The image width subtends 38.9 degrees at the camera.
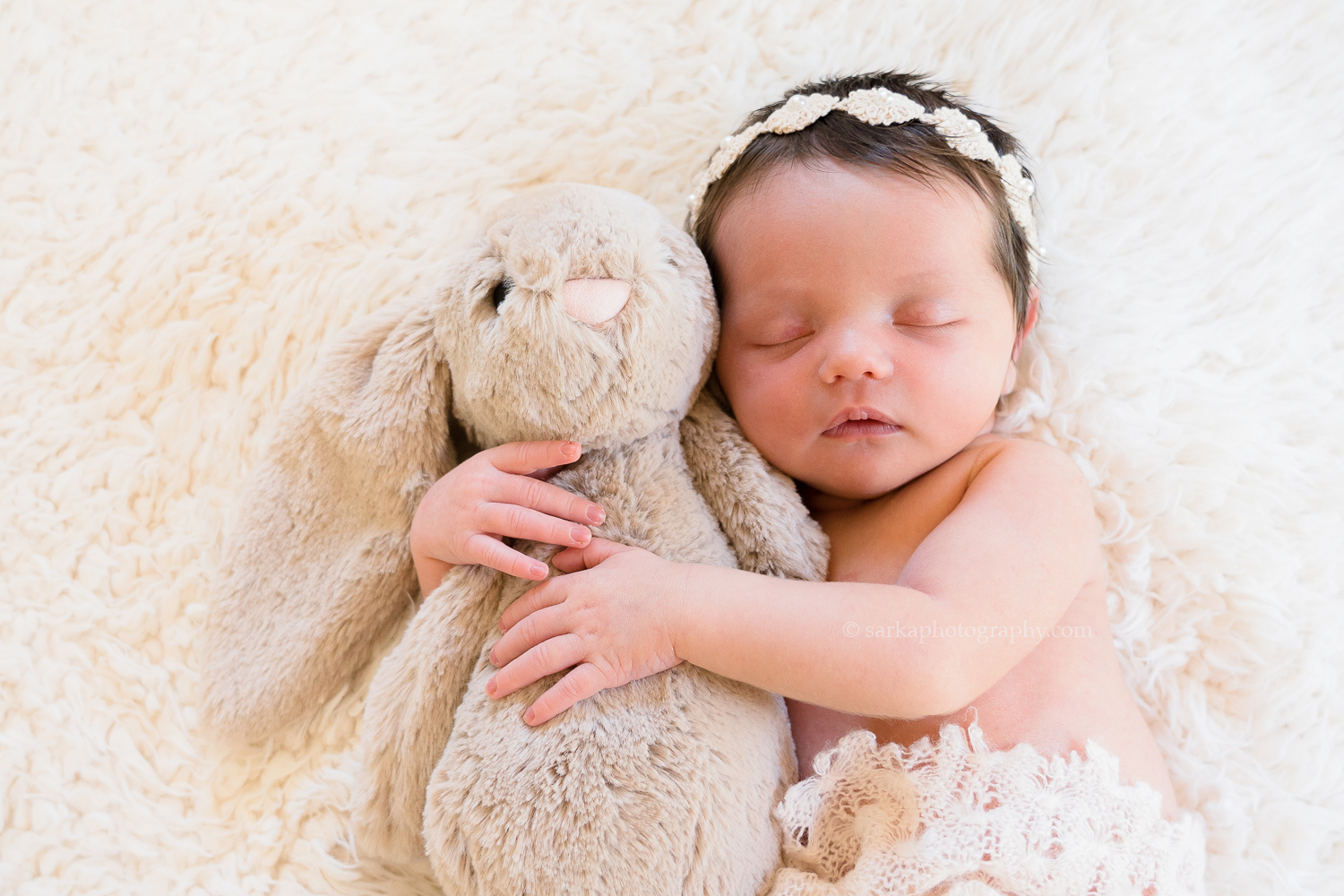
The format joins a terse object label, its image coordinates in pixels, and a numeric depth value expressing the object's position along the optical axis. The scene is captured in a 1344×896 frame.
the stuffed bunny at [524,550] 0.51
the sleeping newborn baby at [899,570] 0.52
